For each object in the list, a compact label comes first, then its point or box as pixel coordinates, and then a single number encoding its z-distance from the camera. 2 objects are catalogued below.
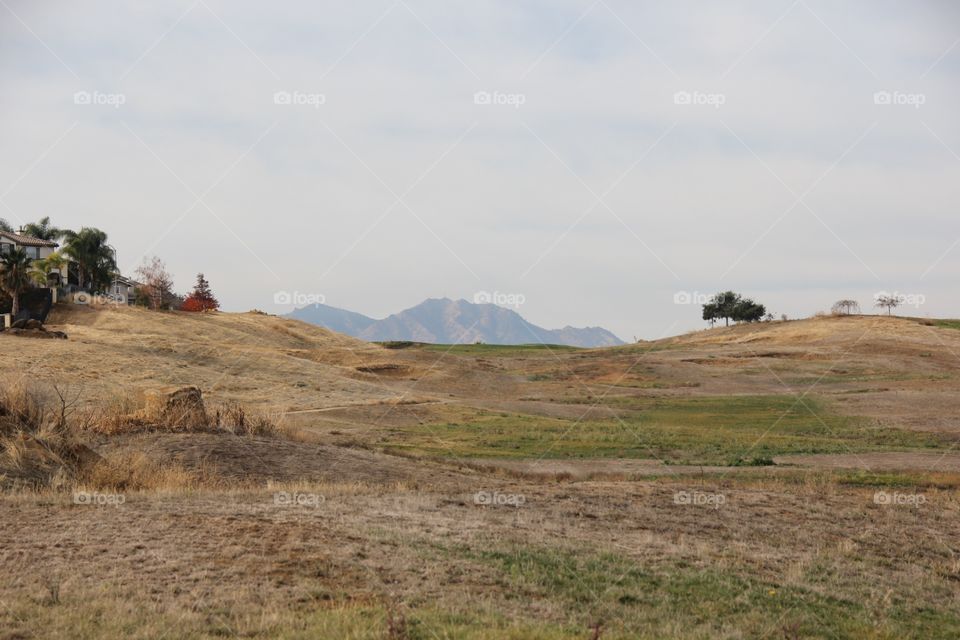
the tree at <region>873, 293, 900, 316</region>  144.12
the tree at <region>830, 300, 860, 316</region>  147.00
